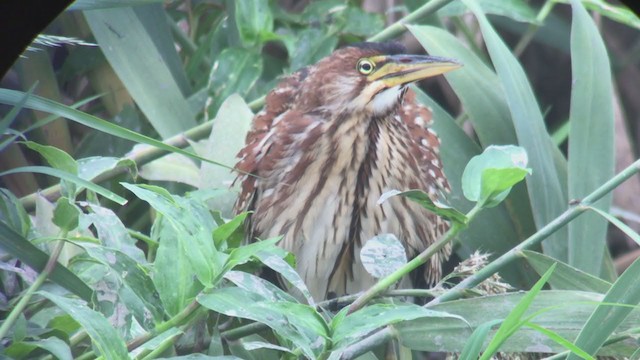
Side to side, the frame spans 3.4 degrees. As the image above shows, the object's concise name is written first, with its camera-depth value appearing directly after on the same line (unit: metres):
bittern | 6.50
